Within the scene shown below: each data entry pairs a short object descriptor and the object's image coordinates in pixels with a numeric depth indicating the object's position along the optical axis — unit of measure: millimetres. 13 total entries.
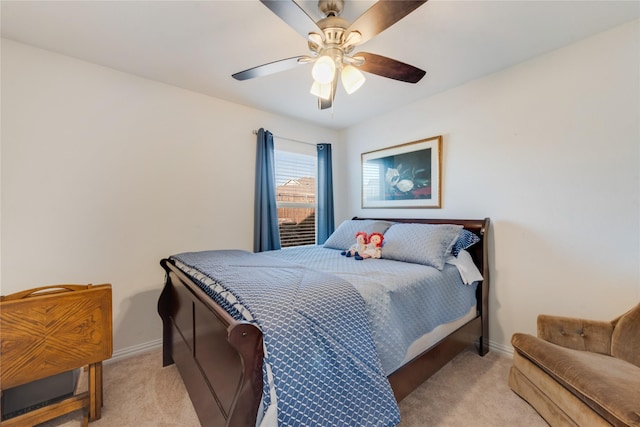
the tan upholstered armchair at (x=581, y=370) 1138
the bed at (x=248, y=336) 900
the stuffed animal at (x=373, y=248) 2305
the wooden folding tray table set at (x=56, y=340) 1282
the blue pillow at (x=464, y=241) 2104
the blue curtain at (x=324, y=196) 3541
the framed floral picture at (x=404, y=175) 2693
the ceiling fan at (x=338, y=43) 1151
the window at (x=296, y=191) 3271
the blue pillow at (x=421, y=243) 1989
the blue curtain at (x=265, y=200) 2912
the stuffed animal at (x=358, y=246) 2388
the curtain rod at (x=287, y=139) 2990
